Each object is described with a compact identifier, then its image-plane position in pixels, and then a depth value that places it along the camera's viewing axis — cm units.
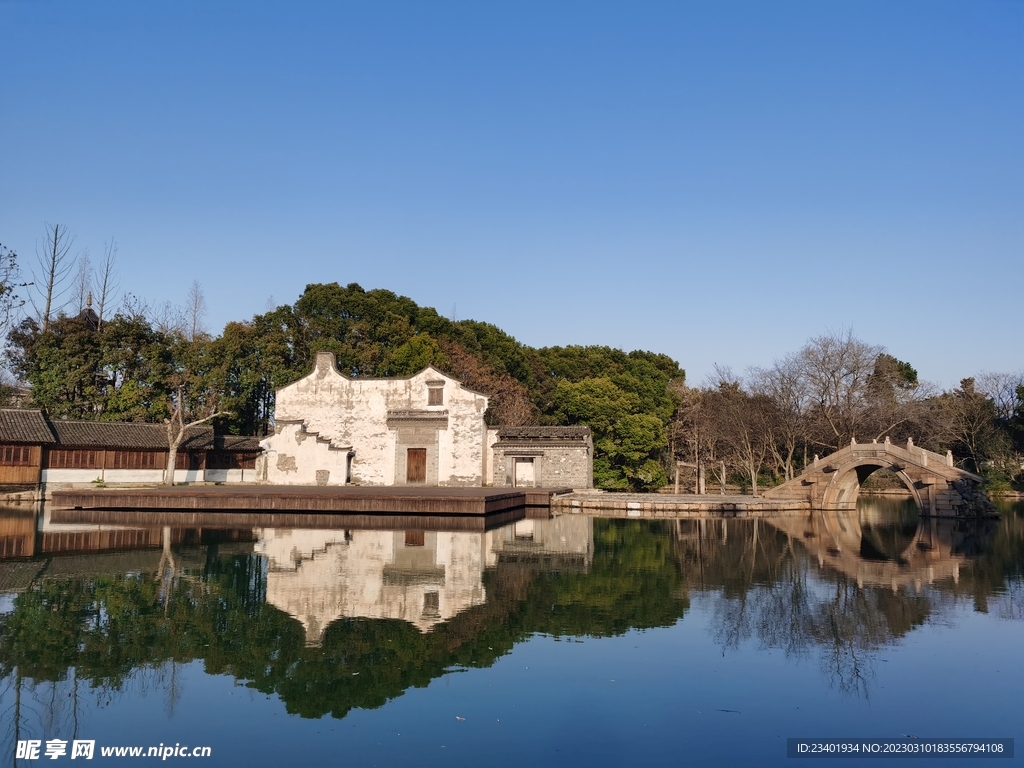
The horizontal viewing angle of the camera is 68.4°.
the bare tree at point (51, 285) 3675
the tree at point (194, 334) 3742
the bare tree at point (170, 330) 3481
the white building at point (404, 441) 3131
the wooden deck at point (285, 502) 2233
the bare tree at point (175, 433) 2755
